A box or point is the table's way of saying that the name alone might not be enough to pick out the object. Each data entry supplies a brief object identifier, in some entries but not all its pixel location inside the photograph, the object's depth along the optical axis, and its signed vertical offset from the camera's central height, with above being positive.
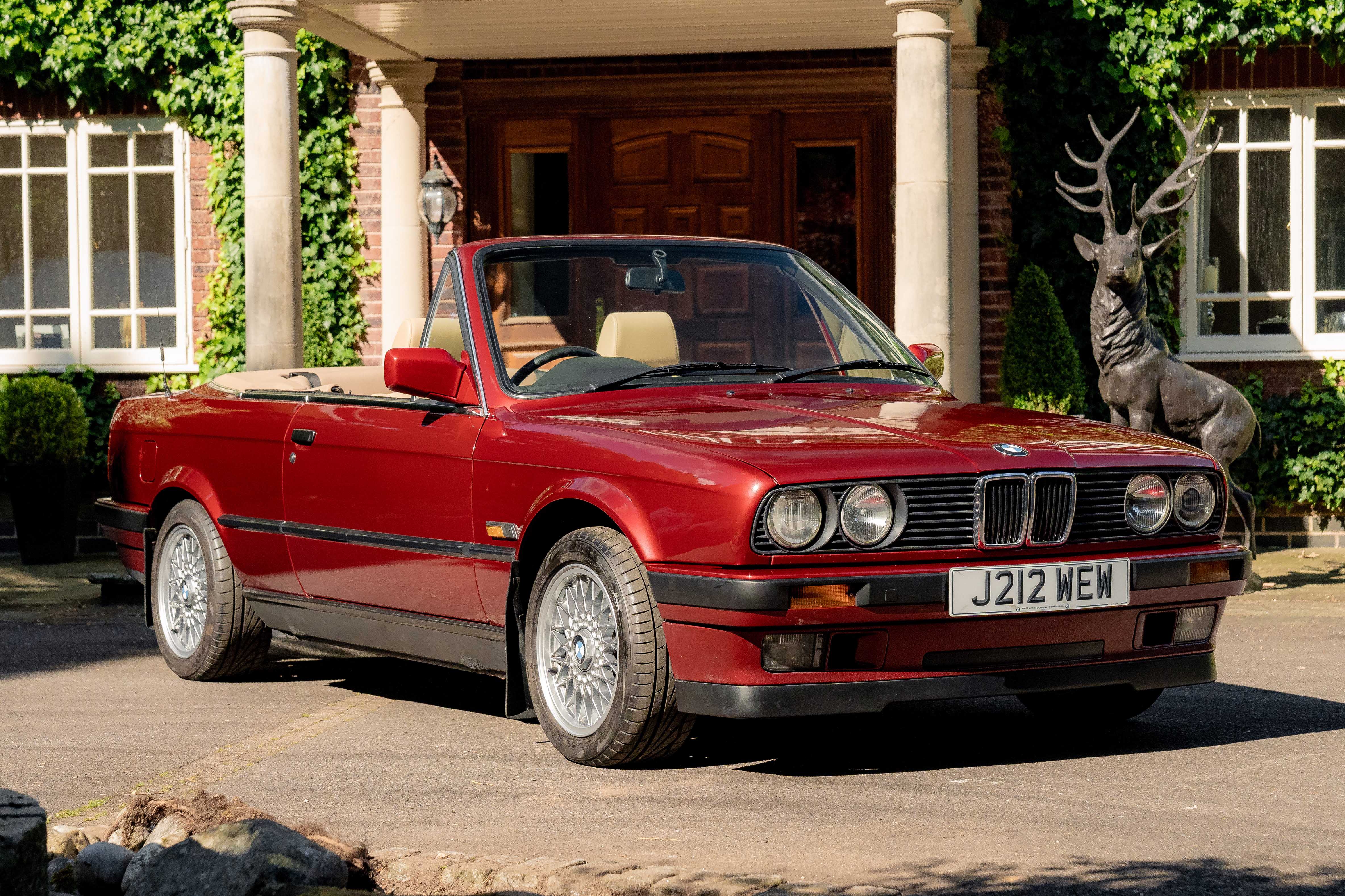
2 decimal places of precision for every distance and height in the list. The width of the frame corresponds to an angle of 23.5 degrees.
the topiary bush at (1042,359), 21.82 -0.40
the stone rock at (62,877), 7.41 -1.30
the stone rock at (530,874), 6.97 -1.24
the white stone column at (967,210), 22.51 +0.64
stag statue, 17.33 -0.35
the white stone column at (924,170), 17.84 +0.73
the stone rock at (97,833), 7.92 -1.29
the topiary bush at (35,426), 22.47 -0.81
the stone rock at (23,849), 6.13 -1.03
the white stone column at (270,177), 18.88 +0.77
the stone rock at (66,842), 7.80 -1.29
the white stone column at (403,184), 23.85 +0.91
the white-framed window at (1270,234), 22.59 +0.46
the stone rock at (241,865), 6.72 -1.18
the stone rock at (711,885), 6.74 -1.23
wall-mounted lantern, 23.47 +0.77
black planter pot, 22.32 -1.40
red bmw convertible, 8.69 -0.63
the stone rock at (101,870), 7.36 -1.28
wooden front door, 24.58 +0.97
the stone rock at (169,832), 7.60 -1.24
